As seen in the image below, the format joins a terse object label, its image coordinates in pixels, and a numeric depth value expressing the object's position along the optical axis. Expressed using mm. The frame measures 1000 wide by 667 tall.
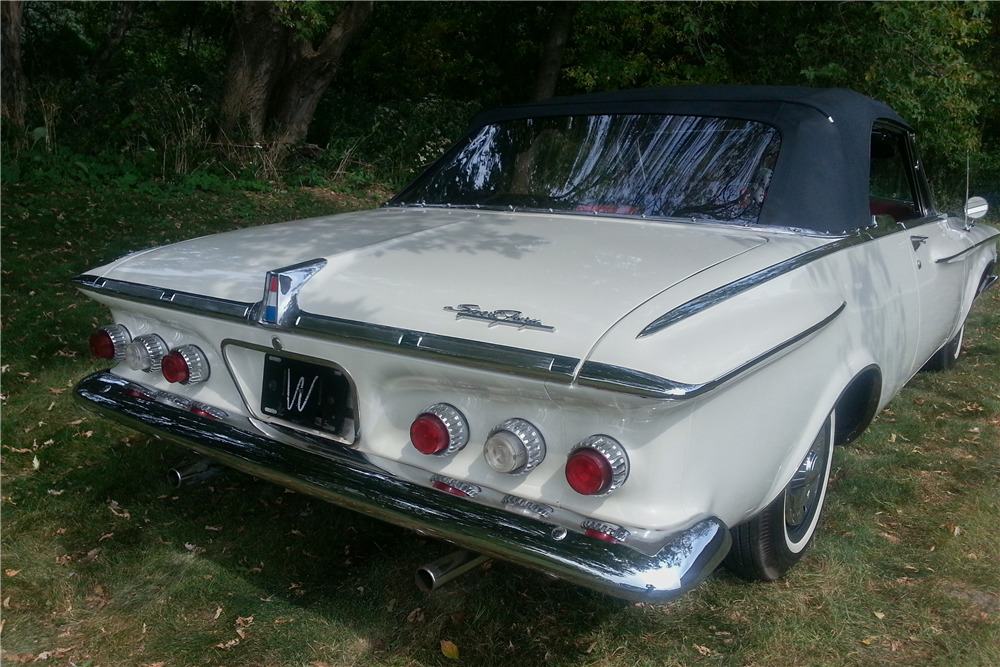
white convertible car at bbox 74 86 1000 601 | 1947
